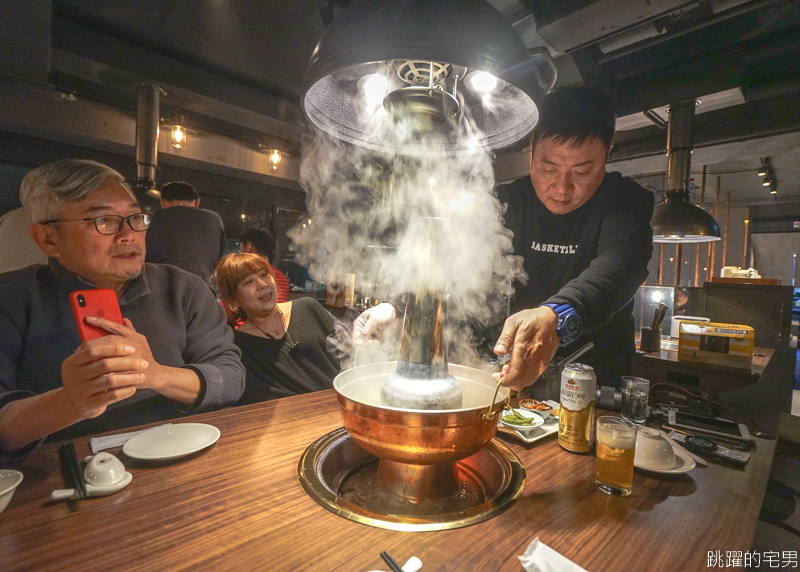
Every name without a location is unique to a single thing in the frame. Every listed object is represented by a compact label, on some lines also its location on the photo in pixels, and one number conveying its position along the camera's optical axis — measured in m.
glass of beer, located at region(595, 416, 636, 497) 1.00
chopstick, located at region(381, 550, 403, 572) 0.68
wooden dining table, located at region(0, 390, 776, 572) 0.71
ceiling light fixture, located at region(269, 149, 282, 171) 7.28
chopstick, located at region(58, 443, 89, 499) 0.90
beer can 1.23
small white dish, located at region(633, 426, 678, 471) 1.11
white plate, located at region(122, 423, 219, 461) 1.06
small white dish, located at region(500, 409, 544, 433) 1.30
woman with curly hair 2.66
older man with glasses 1.57
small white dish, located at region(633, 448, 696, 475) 1.08
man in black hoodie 1.26
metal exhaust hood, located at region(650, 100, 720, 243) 4.27
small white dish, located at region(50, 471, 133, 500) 0.86
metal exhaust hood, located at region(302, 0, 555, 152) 0.76
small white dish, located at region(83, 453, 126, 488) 0.91
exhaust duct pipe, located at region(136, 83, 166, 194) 5.00
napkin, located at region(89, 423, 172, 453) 1.13
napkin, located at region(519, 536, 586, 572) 0.70
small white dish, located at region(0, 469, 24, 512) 0.78
